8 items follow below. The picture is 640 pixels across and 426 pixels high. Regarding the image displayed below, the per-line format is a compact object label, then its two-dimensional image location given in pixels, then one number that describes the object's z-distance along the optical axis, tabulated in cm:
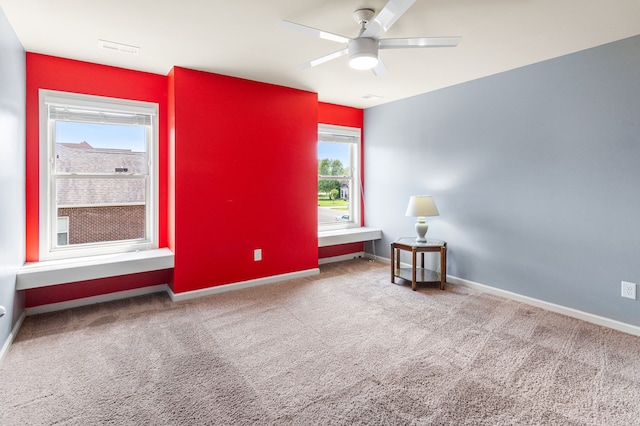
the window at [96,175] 315
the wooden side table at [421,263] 374
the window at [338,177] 506
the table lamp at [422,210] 390
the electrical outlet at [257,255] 388
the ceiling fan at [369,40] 207
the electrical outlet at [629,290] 265
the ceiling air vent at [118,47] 274
